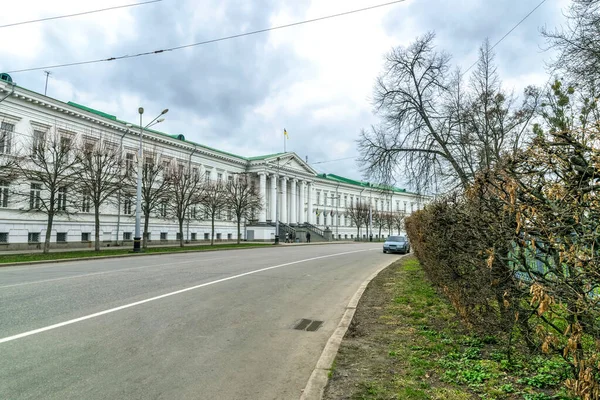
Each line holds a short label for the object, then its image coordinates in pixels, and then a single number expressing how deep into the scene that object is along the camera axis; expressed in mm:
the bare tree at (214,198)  39344
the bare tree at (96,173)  25381
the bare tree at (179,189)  33500
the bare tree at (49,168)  23016
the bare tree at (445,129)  17719
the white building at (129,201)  27641
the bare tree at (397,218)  85375
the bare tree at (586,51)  10086
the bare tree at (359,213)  77438
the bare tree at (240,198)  42781
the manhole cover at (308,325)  6606
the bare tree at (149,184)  31197
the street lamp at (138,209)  24750
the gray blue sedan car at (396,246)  30469
